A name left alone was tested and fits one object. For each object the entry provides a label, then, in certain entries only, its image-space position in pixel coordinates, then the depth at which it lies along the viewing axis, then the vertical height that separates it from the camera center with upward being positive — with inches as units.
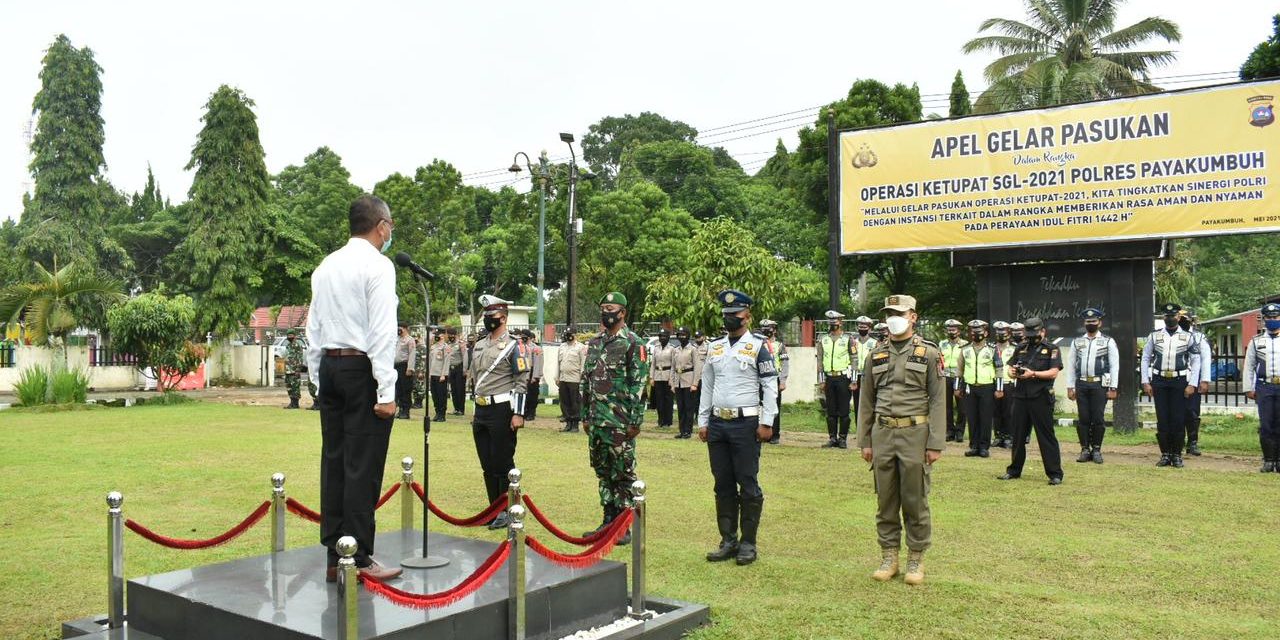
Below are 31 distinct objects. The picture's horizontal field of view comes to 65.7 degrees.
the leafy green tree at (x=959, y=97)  1056.2 +272.9
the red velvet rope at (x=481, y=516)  248.8 -40.5
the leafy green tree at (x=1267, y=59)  684.1 +205.5
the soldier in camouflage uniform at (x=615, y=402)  282.8 -13.6
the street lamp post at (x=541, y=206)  978.1 +151.3
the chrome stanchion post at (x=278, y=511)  229.1 -36.3
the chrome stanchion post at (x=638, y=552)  215.0 -43.3
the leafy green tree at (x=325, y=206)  1670.8 +266.9
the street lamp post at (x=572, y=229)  914.1 +117.3
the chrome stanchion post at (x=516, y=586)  186.4 -43.8
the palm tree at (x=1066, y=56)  1032.8 +327.4
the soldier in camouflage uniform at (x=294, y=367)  840.3 -9.3
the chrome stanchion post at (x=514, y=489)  206.7 -28.1
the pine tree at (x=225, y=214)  1212.5 +178.9
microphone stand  212.5 -44.8
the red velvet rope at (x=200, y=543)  203.0 -38.6
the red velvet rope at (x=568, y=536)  211.6 -38.9
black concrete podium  173.8 -46.1
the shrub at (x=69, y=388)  808.3 -25.6
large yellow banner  563.5 +108.6
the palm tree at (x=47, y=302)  799.1 +44.4
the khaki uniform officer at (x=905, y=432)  247.9 -20.0
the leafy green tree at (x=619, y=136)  2069.4 +470.2
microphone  206.5 +18.9
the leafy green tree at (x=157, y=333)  852.0 +20.5
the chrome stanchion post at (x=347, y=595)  157.8 -38.3
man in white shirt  188.1 -2.3
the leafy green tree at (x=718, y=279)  802.8 +61.4
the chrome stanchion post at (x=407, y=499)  254.5 -36.8
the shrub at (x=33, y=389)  796.6 -25.6
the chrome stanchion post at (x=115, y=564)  196.2 -41.1
